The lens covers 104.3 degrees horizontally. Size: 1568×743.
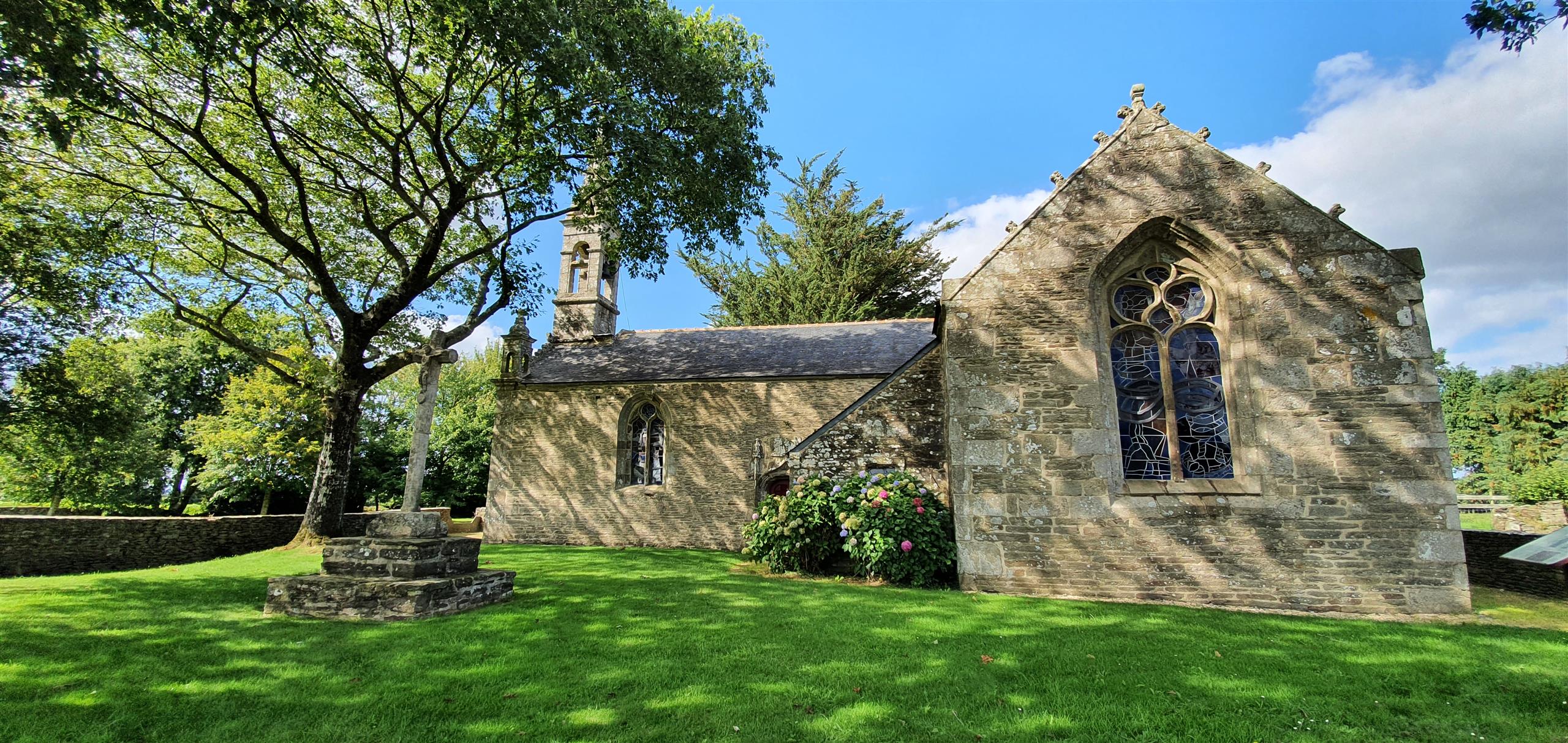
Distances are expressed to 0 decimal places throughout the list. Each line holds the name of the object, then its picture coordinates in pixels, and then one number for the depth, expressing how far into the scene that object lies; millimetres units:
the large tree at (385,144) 9977
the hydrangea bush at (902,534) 9141
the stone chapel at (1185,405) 7773
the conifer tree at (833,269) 27875
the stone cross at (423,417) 7488
